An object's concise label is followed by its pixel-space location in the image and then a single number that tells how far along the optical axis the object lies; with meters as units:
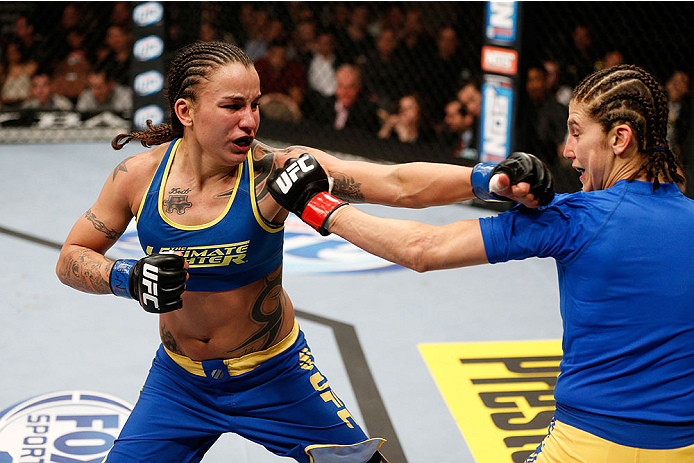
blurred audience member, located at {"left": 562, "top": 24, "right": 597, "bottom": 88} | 5.87
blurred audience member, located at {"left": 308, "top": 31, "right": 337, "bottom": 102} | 7.69
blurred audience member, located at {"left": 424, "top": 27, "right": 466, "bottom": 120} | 6.65
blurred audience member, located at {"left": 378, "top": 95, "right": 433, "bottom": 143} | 6.79
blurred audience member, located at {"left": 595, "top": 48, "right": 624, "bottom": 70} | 5.52
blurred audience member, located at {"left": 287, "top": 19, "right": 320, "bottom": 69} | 7.89
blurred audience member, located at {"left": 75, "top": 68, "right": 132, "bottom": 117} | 8.17
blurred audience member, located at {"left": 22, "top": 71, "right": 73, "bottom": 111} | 8.07
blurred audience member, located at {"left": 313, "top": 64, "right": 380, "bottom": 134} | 7.30
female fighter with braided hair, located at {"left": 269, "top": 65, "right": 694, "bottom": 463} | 1.55
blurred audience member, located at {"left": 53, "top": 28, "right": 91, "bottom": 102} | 8.27
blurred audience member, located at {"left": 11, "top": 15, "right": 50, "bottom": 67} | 8.38
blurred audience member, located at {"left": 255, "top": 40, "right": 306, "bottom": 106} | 7.96
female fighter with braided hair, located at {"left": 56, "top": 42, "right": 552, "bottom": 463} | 2.03
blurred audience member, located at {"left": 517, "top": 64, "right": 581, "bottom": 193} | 5.77
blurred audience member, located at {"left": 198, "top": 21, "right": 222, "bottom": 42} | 8.00
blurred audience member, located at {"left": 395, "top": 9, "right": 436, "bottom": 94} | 6.84
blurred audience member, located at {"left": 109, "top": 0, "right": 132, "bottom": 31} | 8.75
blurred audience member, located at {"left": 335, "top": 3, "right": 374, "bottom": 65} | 7.46
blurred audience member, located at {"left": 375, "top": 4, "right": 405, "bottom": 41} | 7.37
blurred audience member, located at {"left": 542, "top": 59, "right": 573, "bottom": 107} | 5.93
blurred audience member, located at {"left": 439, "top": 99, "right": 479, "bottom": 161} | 6.48
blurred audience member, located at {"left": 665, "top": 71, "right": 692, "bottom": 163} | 5.41
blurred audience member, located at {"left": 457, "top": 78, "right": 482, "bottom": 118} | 6.38
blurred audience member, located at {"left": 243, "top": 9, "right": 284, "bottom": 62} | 8.23
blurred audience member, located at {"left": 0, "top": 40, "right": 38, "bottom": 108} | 8.02
